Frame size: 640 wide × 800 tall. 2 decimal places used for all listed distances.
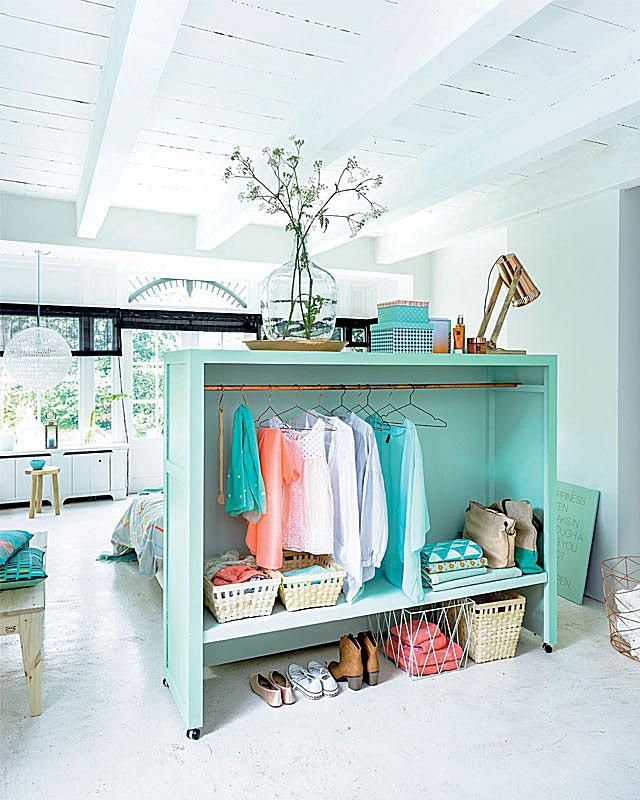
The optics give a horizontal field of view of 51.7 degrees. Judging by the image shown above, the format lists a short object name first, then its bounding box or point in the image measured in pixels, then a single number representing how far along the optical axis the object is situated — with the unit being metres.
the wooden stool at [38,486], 6.05
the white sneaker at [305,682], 2.77
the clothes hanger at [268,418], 3.03
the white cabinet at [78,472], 6.40
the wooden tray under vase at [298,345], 2.69
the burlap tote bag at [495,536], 3.15
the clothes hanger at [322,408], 3.19
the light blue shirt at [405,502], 2.90
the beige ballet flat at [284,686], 2.72
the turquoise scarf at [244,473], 2.66
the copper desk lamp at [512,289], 3.26
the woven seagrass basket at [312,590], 2.72
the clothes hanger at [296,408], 3.00
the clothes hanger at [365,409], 3.28
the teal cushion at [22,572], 2.81
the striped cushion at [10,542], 2.97
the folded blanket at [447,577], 3.00
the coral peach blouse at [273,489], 2.68
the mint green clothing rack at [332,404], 2.50
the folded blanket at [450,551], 3.05
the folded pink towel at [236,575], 2.66
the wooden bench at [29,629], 2.57
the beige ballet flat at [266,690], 2.70
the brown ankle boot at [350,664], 2.86
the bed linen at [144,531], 4.12
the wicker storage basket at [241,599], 2.60
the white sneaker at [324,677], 2.79
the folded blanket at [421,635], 3.03
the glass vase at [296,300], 2.78
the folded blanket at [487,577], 3.01
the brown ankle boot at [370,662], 2.89
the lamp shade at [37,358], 6.11
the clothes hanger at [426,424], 3.37
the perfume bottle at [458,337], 3.20
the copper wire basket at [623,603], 3.19
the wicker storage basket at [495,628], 3.10
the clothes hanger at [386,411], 3.31
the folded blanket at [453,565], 3.01
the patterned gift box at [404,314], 3.04
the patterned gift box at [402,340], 3.01
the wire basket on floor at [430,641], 3.00
